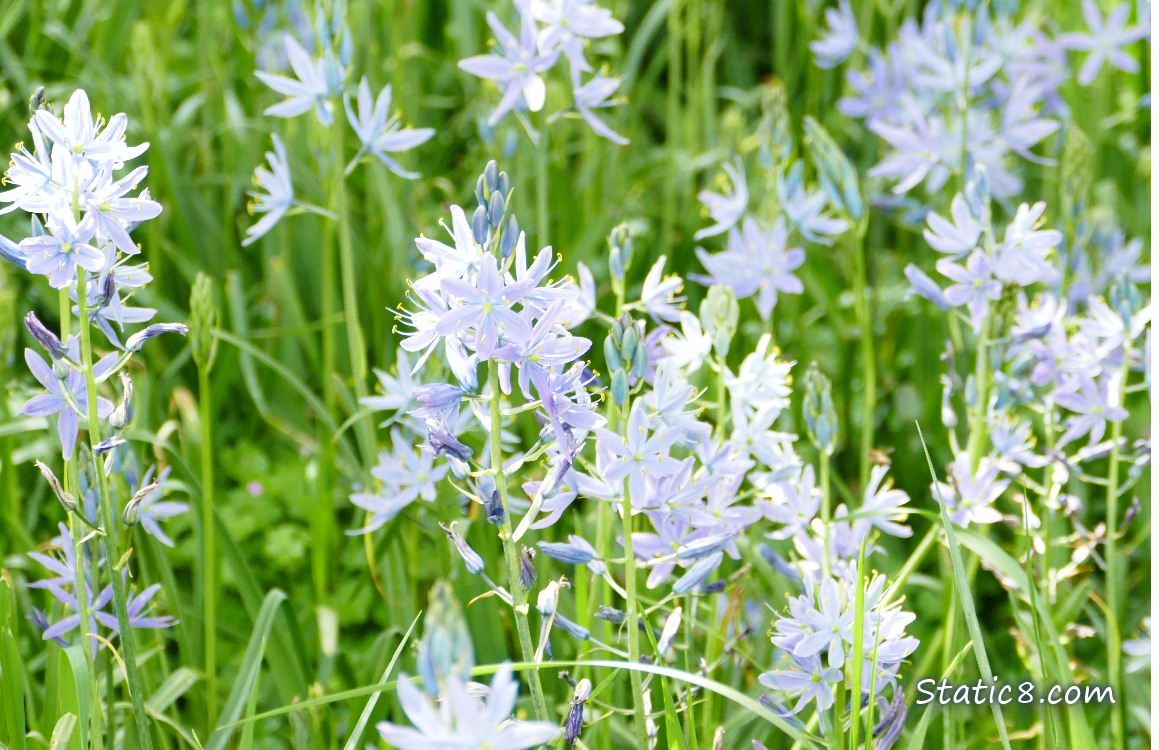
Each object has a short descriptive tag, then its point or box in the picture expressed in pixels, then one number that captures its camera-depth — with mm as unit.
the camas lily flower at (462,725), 1173
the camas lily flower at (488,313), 1653
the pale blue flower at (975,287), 2576
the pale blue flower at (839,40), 4645
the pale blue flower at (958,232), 2656
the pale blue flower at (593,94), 3027
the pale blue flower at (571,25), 2934
